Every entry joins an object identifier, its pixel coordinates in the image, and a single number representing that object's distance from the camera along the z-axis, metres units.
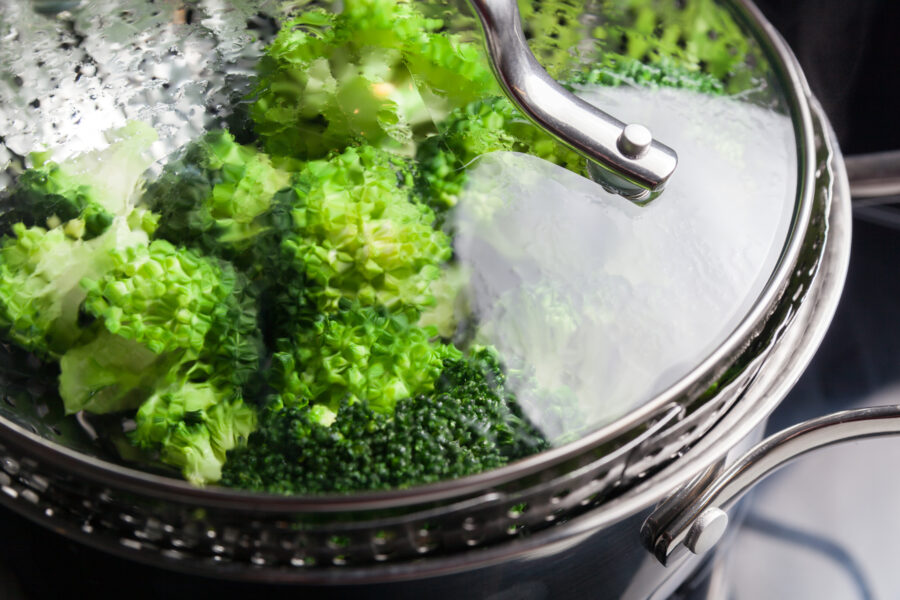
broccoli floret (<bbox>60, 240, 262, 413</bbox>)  0.42
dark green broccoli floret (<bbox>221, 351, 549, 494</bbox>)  0.41
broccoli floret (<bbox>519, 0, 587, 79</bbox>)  0.46
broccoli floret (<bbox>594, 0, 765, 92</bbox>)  0.47
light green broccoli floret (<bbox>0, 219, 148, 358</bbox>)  0.42
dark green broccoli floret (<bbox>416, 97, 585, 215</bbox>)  0.44
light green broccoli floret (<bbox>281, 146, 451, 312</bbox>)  0.42
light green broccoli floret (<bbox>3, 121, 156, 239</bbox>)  0.43
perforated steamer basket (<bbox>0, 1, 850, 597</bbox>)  0.40
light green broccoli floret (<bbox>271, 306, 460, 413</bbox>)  0.42
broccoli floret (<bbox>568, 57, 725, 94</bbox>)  0.46
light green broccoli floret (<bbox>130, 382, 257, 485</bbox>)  0.42
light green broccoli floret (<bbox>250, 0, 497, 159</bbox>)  0.44
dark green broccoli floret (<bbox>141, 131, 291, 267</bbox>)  0.43
